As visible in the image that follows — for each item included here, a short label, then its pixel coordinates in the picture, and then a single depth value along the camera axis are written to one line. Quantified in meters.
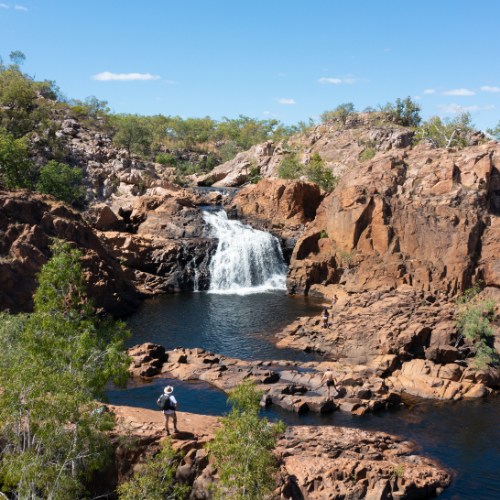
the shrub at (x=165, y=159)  97.53
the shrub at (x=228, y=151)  115.31
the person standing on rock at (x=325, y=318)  35.91
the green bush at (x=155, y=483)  12.42
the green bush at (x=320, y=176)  73.06
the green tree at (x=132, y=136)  89.44
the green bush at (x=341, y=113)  106.31
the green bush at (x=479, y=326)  27.25
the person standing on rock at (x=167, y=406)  17.28
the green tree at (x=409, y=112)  98.20
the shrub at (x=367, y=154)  74.44
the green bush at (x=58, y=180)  53.00
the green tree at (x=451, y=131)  70.38
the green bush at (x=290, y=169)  77.38
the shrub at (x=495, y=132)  70.69
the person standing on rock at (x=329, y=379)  24.64
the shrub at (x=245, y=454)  12.36
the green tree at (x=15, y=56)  107.12
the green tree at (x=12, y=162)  49.47
